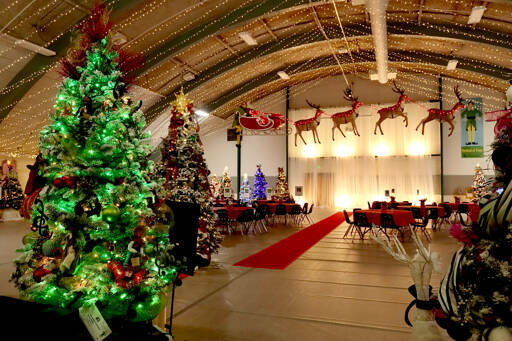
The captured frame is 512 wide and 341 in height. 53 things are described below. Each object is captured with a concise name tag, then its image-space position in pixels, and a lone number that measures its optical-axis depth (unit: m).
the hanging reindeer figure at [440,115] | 11.23
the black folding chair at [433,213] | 9.72
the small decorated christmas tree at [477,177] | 13.45
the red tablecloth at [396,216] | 7.85
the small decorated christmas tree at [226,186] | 16.73
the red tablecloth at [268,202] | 12.87
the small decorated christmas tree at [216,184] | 18.35
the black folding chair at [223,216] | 9.06
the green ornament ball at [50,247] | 2.57
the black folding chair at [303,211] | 11.85
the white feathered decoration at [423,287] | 1.48
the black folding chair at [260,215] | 9.76
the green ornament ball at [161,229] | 2.80
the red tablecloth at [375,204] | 12.39
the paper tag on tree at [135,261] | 2.73
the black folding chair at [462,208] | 11.16
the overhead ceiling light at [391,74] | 13.10
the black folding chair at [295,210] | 11.43
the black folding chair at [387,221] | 7.78
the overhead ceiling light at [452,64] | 12.87
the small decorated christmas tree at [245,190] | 17.75
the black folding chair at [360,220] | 8.13
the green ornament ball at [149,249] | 2.75
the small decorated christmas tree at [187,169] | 6.04
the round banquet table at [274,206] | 11.54
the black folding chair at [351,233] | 8.44
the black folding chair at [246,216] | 9.17
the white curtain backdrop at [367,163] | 17.14
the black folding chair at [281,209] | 11.36
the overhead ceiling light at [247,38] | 11.01
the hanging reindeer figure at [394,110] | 11.04
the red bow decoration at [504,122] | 1.44
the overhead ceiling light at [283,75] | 15.00
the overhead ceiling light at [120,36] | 9.73
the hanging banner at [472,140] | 16.32
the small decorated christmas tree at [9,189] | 13.14
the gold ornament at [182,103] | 6.30
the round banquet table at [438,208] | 10.09
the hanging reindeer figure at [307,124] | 13.16
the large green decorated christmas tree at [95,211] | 2.49
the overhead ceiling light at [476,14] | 9.34
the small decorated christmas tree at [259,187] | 17.27
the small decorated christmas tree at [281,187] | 16.65
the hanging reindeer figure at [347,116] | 11.92
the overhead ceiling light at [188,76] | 13.74
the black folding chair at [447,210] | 10.64
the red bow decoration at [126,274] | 2.52
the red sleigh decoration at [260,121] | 13.20
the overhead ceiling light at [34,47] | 8.54
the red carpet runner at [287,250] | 5.89
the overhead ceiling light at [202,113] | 16.06
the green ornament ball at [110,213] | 2.57
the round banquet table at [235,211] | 9.38
